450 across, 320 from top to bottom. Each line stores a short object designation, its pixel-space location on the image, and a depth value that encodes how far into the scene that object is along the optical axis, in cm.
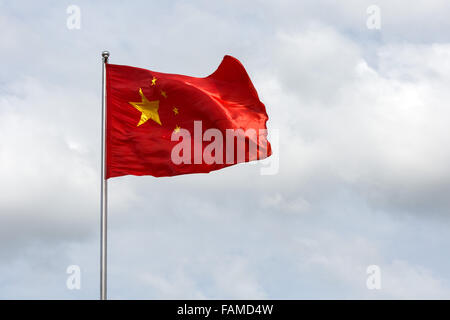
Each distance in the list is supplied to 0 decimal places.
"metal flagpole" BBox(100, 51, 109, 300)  2839
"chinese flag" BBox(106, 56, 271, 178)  3100
